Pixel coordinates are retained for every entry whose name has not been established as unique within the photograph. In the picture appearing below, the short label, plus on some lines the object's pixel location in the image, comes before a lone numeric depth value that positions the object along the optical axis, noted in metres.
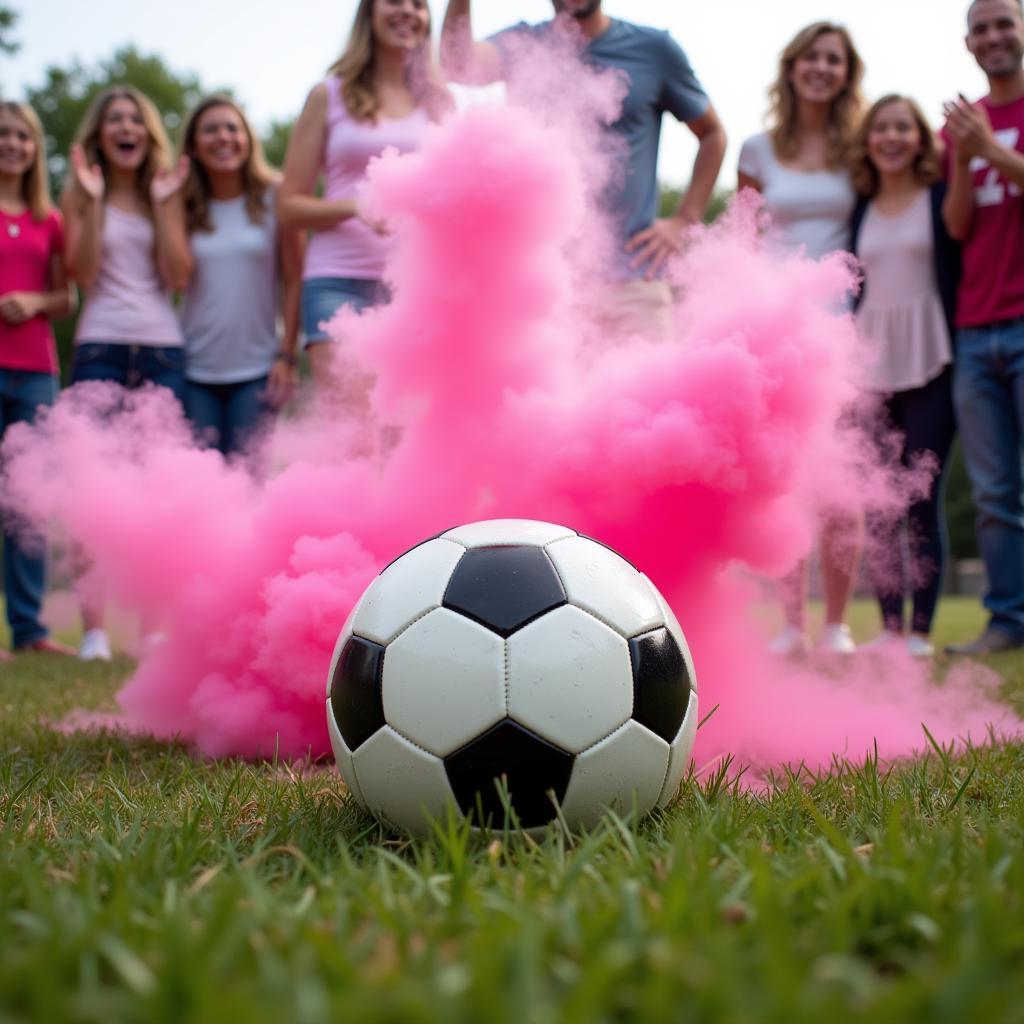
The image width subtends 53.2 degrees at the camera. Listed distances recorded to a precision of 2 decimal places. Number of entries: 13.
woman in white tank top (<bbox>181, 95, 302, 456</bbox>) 5.05
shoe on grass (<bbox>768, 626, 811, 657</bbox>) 4.96
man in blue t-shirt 3.95
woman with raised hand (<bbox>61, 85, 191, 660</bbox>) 5.18
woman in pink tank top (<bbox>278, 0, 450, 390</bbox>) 4.19
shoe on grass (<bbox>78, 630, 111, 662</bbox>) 5.38
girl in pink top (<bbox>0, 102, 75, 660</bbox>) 5.56
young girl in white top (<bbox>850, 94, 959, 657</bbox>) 4.94
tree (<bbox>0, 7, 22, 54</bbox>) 14.41
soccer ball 1.78
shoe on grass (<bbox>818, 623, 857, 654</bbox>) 4.98
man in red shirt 4.88
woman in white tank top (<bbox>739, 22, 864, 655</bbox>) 4.93
